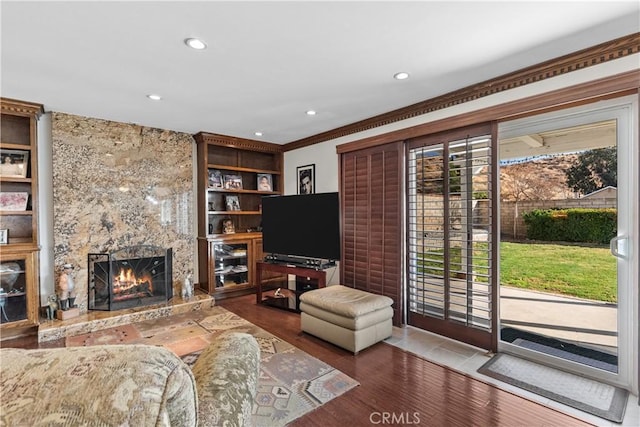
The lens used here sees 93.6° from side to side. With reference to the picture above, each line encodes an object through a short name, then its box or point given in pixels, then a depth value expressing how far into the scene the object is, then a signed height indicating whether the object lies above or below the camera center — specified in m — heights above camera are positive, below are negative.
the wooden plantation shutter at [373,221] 3.46 -0.13
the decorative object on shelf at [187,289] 4.26 -1.10
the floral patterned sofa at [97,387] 0.55 -0.35
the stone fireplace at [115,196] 3.55 +0.22
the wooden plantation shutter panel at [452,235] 2.84 -0.27
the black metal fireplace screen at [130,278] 3.76 -0.87
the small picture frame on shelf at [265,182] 5.20 +0.51
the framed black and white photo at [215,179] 4.67 +0.51
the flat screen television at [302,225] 3.76 -0.20
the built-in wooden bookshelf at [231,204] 4.49 +0.12
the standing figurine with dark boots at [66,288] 3.44 -0.87
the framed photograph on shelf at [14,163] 3.23 +0.55
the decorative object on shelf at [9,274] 3.14 -0.64
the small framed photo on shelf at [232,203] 4.94 +0.14
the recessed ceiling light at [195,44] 1.98 +1.13
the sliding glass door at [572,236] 2.19 -0.25
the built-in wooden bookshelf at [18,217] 3.14 -0.04
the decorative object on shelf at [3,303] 3.14 -0.94
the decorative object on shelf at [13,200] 3.23 +0.15
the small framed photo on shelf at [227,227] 4.82 -0.25
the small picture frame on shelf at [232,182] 4.86 +0.48
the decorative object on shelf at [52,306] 3.40 -1.06
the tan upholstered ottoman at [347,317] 2.80 -1.05
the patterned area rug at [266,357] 2.09 -1.34
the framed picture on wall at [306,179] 4.66 +0.51
